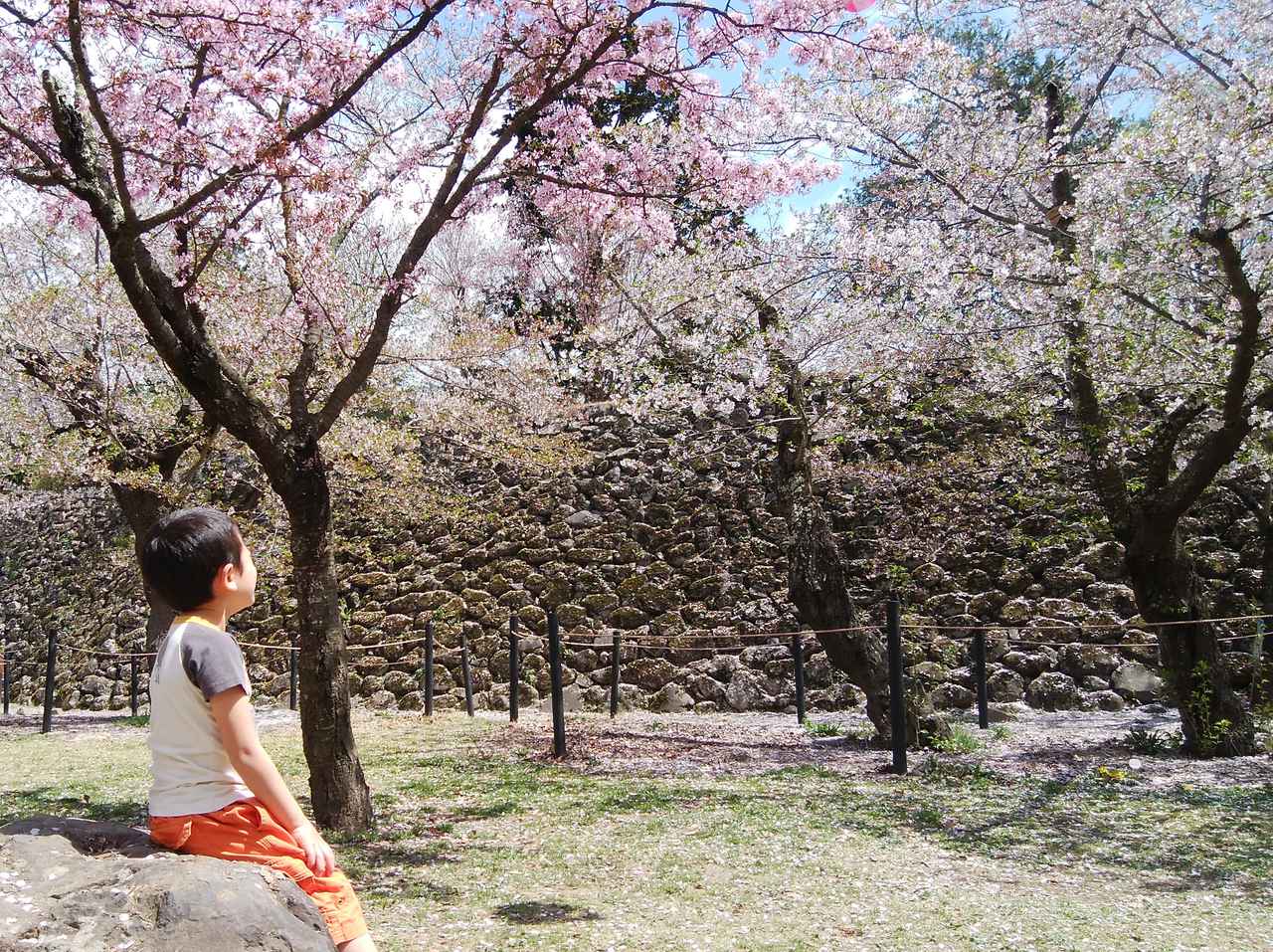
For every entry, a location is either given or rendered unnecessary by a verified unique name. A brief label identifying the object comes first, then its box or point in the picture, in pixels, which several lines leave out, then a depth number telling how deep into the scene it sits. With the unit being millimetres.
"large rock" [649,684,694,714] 11164
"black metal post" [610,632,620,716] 10781
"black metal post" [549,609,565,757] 7938
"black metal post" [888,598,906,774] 6773
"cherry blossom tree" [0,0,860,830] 4941
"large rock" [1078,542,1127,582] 10531
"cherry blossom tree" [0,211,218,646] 9492
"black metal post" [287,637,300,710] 11859
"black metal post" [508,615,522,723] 10055
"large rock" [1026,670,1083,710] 9883
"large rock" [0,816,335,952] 1683
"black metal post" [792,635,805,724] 9734
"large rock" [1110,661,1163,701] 9758
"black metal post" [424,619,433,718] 11070
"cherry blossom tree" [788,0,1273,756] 6160
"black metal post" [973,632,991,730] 8828
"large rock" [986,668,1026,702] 10109
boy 2008
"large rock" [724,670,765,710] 10977
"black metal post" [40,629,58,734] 10302
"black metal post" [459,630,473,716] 11188
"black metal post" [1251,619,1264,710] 8516
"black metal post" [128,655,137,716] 12672
